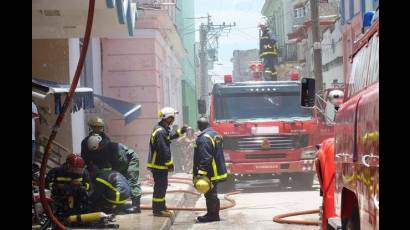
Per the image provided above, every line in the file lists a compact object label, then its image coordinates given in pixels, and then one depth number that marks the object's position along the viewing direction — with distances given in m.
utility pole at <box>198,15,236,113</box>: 45.97
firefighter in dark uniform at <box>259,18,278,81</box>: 20.20
